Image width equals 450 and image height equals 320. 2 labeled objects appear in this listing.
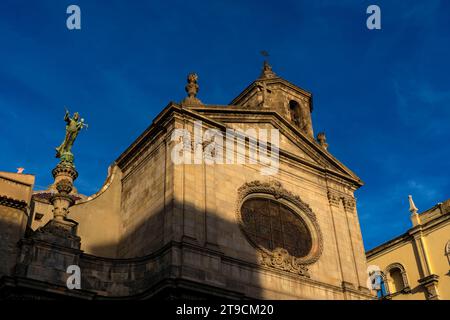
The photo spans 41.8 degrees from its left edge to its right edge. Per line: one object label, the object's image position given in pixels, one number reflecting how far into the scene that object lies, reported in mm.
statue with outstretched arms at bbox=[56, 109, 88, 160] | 20934
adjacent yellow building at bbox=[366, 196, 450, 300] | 31672
